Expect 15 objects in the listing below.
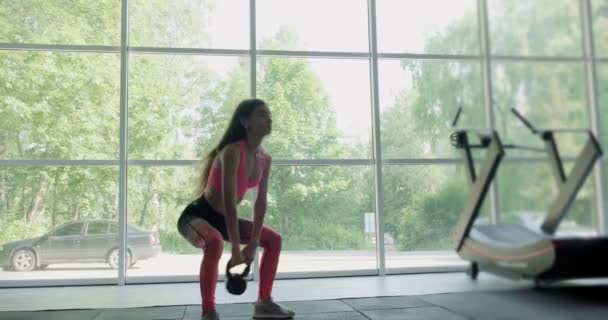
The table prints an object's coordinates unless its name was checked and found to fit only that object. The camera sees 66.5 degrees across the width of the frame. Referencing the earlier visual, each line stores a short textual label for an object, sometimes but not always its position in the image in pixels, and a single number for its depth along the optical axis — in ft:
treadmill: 9.48
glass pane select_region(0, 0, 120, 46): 14.35
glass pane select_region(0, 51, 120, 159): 14.10
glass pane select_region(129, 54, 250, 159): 14.60
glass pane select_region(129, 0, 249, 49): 14.92
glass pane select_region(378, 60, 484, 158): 15.49
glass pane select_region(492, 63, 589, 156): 12.22
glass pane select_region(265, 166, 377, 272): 14.82
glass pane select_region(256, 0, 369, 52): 15.47
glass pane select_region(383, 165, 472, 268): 14.90
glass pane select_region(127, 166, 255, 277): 14.20
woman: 7.20
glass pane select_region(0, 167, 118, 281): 13.75
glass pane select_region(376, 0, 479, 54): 15.90
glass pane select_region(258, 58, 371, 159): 15.19
